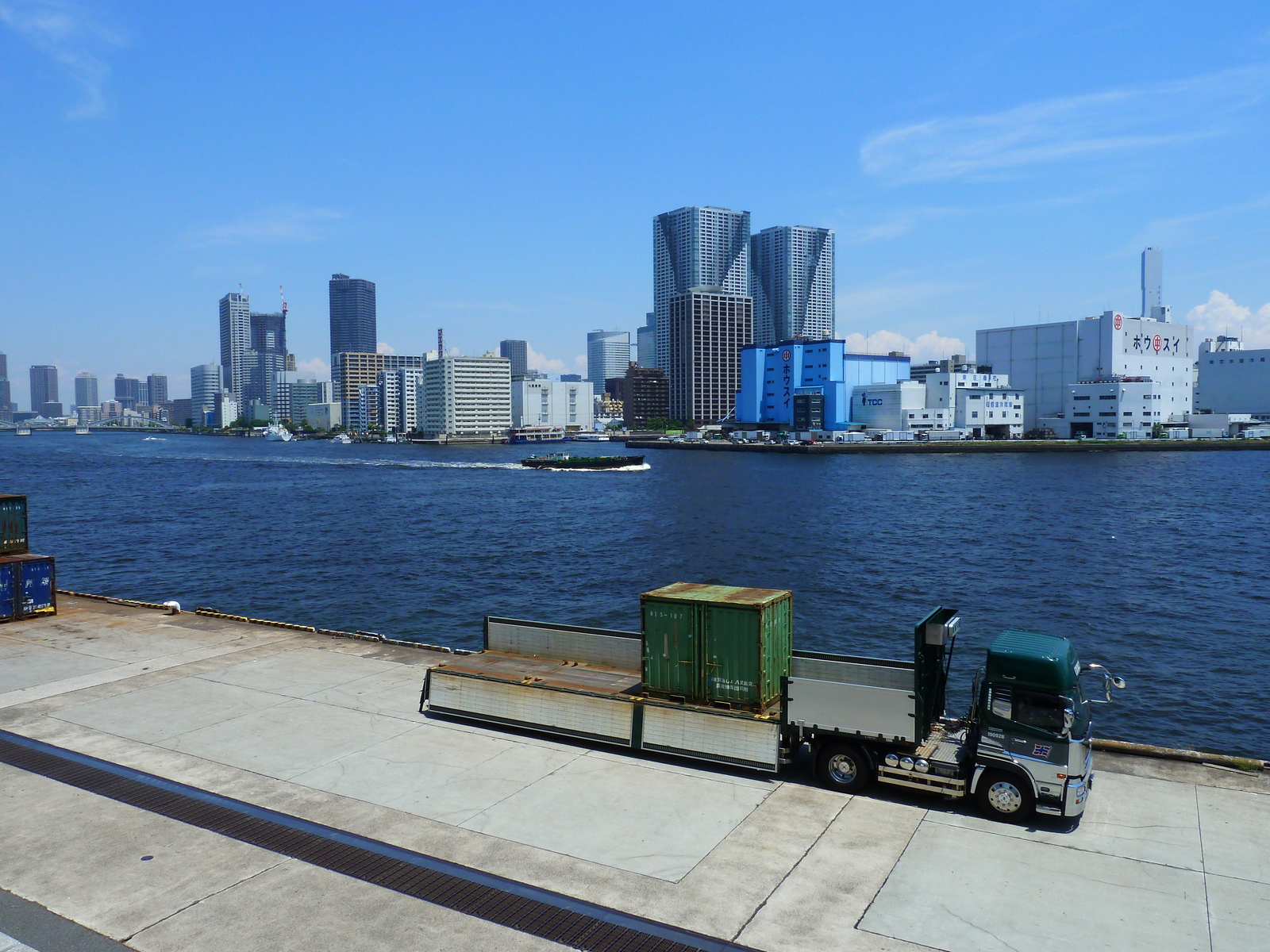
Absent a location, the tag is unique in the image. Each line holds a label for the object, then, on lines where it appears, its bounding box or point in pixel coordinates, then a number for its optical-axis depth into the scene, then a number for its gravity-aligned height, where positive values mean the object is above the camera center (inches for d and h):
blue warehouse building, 7787.9 +45.2
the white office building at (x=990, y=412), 7317.9 -22.4
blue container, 988.6 -203.1
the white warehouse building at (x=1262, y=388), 7800.2 +185.4
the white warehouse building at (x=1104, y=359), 7263.8 +441.1
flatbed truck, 456.1 -196.2
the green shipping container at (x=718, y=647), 552.4 -156.1
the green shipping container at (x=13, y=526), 1021.2 -135.8
